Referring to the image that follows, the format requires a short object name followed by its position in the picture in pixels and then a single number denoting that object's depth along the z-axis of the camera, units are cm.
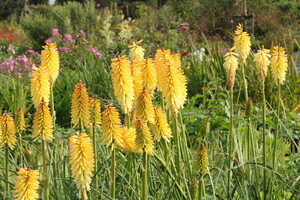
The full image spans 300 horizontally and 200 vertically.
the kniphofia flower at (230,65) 203
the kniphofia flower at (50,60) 190
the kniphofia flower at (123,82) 167
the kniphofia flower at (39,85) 176
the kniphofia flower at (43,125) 160
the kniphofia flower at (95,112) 171
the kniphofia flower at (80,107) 168
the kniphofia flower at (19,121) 186
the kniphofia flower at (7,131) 172
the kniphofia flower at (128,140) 161
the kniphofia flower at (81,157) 146
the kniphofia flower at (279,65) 202
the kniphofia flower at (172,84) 165
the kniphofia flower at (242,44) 205
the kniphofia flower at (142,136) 153
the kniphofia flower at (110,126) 154
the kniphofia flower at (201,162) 162
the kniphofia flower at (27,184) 138
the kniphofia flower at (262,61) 206
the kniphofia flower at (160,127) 165
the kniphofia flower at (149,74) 180
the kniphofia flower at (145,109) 161
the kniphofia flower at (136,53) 201
